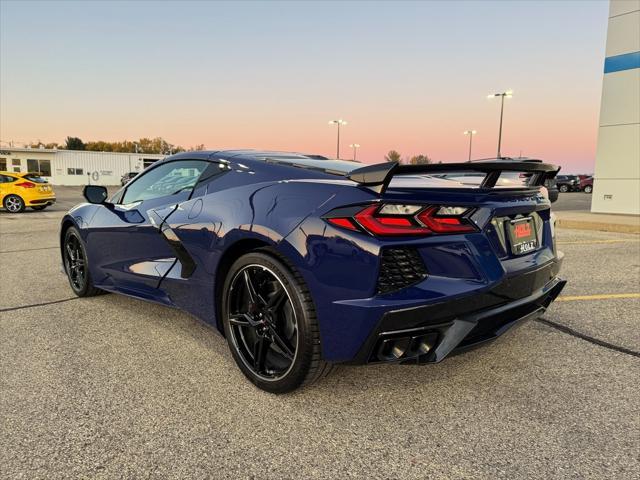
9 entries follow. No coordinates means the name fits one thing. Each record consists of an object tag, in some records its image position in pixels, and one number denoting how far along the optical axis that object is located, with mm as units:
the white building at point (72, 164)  50625
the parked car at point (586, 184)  39381
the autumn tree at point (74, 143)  111875
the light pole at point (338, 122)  47531
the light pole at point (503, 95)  34719
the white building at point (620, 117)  15133
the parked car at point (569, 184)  39812
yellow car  16609
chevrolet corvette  2100
